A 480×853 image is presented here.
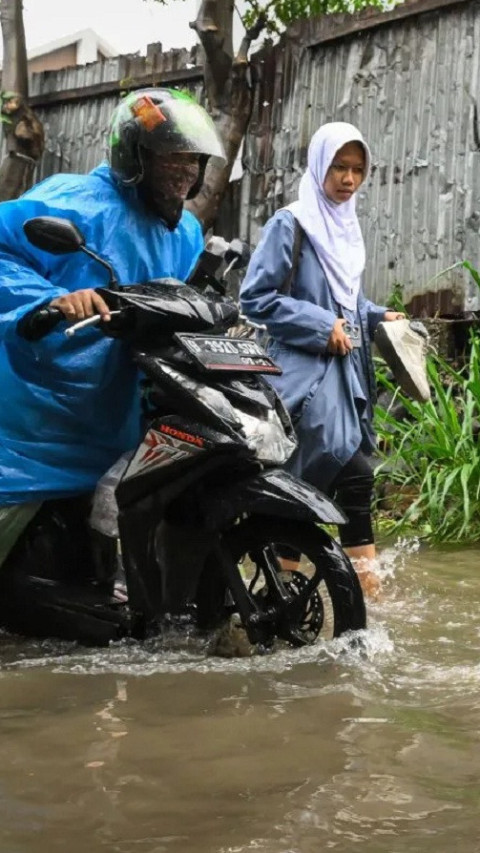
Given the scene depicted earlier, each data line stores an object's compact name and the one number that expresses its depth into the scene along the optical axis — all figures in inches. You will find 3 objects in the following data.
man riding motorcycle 151.8
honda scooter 138.6
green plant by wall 243.8
